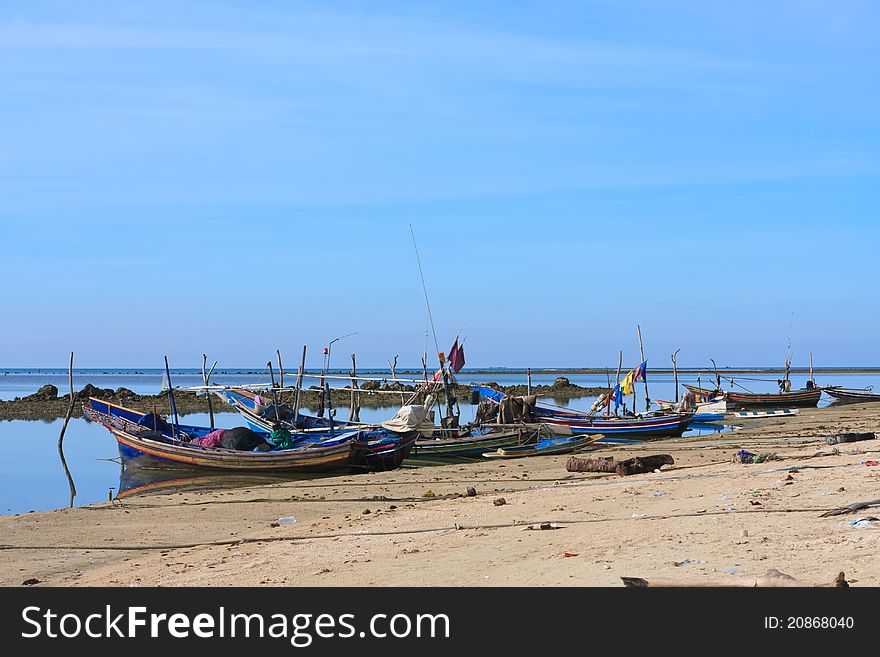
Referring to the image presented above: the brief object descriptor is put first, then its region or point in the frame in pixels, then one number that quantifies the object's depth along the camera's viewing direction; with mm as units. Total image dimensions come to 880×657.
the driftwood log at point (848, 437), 22344
